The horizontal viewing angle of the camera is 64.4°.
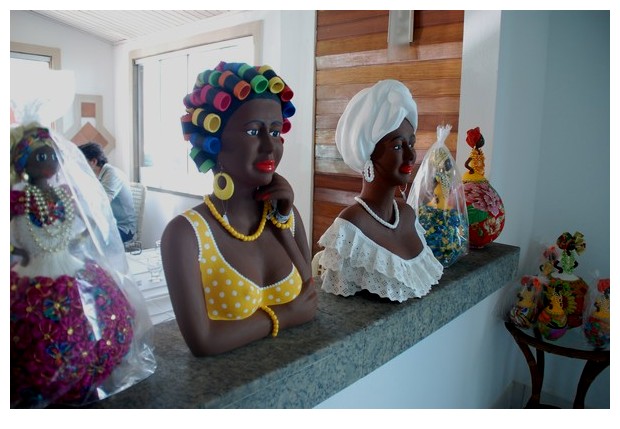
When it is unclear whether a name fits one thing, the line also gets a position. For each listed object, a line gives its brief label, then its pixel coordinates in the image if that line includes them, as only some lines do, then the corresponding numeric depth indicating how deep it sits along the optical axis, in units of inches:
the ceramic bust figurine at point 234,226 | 29.6
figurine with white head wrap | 41.9
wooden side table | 62.8
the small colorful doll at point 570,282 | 65.0
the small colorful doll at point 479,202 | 58.9
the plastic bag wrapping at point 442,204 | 50.8
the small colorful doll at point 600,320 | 63.0
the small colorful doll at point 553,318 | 63.9
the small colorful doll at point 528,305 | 65.2
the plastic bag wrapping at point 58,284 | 22.0
